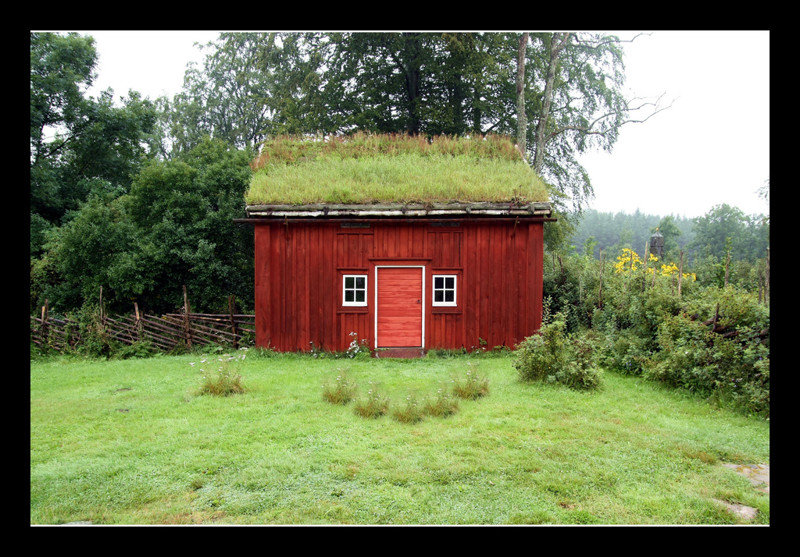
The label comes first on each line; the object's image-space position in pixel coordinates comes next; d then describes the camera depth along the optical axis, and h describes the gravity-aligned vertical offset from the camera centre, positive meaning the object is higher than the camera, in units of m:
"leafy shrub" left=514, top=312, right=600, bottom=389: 8.25 -1.37
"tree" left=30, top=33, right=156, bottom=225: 17.39 +5.76
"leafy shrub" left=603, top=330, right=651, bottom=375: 9.27 -1.48
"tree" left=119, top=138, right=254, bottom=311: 14.79 +1.40
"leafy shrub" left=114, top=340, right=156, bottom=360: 12.82 -1.94
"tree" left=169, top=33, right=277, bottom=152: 28.61 +11.19
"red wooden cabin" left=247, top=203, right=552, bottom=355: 11.67 -0.08
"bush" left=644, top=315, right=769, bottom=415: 6.79 -1.33
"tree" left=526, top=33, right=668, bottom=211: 22.44 +8.48
